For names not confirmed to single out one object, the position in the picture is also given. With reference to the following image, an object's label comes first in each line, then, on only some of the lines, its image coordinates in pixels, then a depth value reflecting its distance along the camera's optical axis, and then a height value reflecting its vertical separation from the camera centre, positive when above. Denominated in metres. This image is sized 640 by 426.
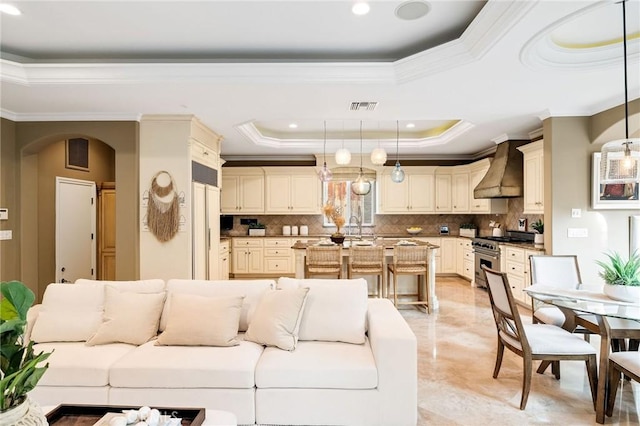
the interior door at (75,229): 5.23 -0.23
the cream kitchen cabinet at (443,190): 8.01 +0.52
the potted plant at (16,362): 1.24 -0.53
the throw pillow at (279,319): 2.55 -0.77
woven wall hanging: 4.64 +0.07
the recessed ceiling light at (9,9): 2.61 +1.52
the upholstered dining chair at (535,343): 2.56 -0.95
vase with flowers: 5.20 -0.11
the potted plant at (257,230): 7.98 -0.36
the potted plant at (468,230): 7.75 -0.36
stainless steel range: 6.04 -0.62
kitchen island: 5.07 -0.72
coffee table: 1.72 -0.99
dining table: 2.39 -0.69
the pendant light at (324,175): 5.67 +0.62
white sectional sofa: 2.29 -0.95
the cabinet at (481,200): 6.89 +0.27
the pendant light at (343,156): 5.43 +0.87
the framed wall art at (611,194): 4.41 +0.23
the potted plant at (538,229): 5.26 -0.26
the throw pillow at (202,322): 2.54 -0.78
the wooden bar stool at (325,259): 4.86 -0.61
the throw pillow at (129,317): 2.63 -0.77
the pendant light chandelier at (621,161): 2.48 +0.36
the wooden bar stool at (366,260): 4.89 -0.63
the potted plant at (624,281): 2.60 -0.50
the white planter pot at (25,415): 1.22 -0.71
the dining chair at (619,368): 2.24 -1.00
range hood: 5.94 +0.67
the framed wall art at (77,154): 5.51 +0.96
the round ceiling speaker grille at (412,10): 2.56 +1.50
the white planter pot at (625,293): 2.59 -0.59
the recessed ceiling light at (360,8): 2.55 +1.49
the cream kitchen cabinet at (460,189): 7.79 +0.53
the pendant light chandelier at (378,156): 5.61 +0.90
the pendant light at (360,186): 5.51 +0.42
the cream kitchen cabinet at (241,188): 7.83 +0.57
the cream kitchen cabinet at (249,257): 7.64 -0.92
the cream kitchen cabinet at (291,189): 7.86 +0.54
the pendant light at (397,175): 5.72 +0.61
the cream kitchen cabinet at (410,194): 7.98 +0.43
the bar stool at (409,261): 4.96 -0.66
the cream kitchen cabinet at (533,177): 5.21 +0.53
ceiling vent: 4.22 +1.30
